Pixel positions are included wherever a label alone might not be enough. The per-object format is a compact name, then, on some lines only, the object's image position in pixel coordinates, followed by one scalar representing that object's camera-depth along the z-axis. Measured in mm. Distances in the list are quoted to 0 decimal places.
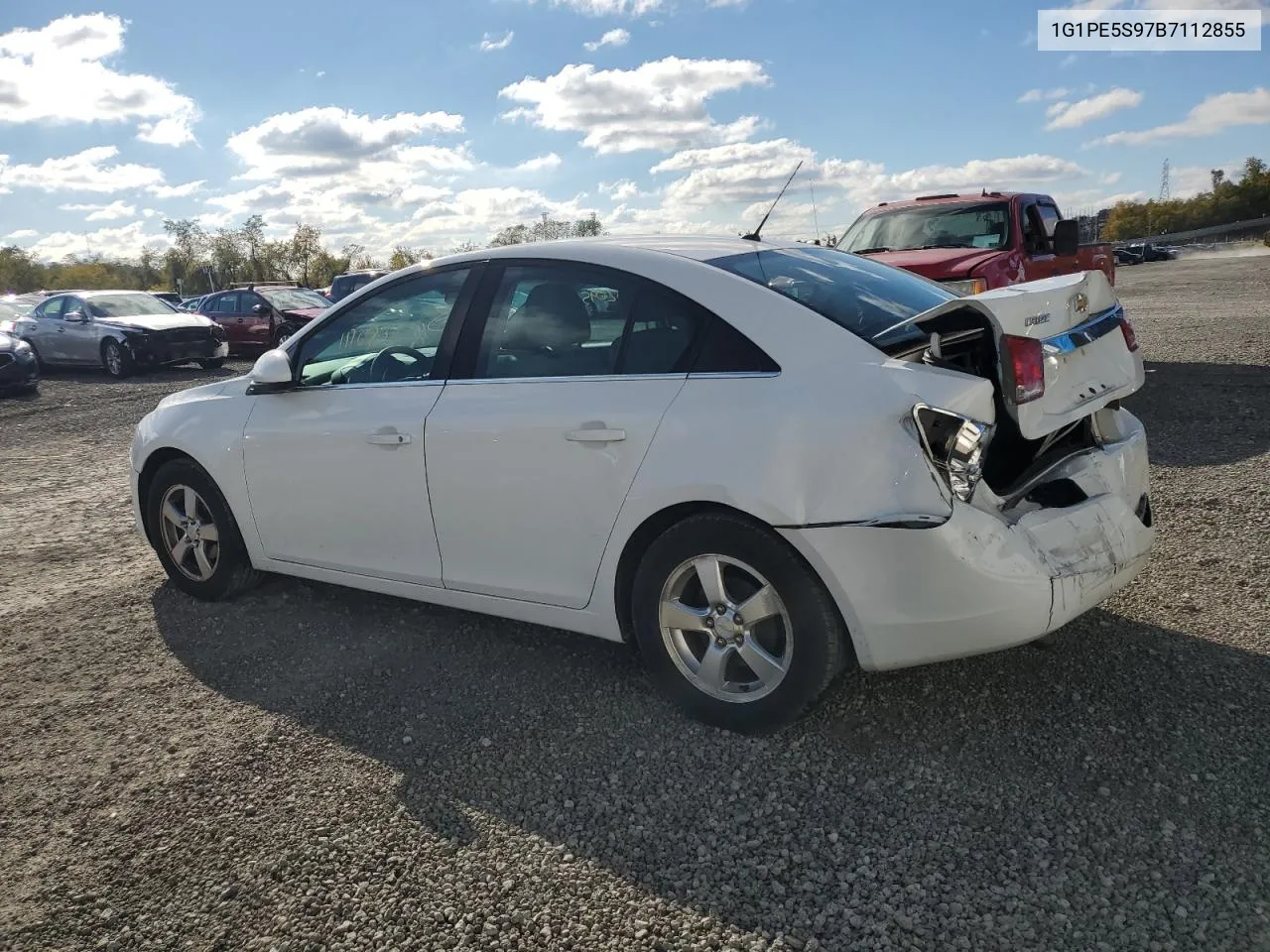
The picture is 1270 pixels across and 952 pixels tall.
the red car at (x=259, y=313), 19609
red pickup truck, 7902
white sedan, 2773
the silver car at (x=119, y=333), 17156
